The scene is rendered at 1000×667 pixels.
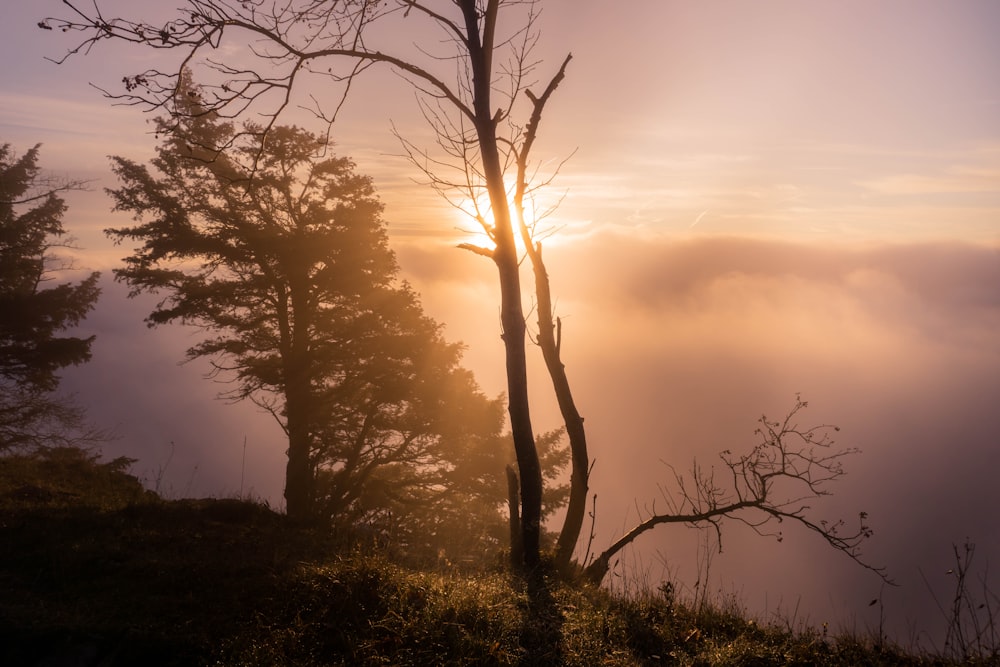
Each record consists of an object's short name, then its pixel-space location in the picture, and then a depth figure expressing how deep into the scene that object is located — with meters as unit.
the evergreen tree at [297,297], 16.11
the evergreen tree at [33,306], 21.03
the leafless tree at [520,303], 6.49
